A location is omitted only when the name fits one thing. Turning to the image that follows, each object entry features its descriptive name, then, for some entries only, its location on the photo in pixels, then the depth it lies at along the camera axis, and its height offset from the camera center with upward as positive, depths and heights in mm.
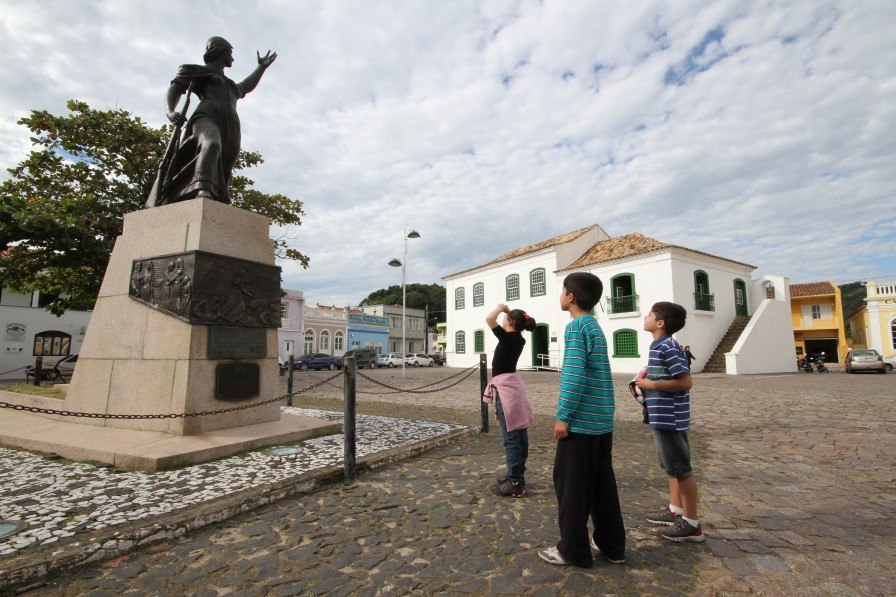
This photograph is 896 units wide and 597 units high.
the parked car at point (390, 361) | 36750 -1297
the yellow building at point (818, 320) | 30172 +1735
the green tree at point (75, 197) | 10234 +3818
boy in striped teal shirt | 2375 -601
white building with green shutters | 19672 +2401
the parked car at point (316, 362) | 28302 -1046
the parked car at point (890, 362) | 22483 -930
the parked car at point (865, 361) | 20281 -761
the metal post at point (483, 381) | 6143 -534
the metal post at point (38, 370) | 12097 -655
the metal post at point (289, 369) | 9186 -497
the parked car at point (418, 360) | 38094 -1268
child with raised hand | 3555 -430
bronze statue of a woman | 5473 +2721
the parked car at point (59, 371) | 16078 -913
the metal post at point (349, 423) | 3947 -694
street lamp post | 20000 +3917
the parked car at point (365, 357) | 33562 -876
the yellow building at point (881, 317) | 27297 +1699
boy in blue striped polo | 2703 -454
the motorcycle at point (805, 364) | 21672 -949
